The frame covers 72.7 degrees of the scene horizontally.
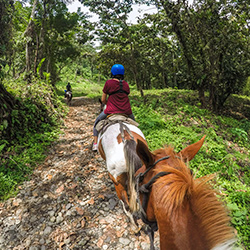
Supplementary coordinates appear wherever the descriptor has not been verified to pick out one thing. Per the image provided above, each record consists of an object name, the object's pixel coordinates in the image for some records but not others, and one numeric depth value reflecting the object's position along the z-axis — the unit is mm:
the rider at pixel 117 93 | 3574
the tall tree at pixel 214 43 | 8344
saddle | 3290
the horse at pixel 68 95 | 12328
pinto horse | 2197
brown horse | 1128
